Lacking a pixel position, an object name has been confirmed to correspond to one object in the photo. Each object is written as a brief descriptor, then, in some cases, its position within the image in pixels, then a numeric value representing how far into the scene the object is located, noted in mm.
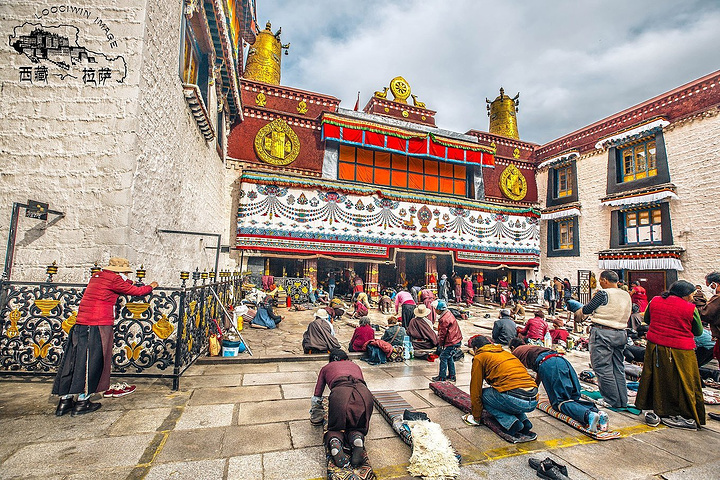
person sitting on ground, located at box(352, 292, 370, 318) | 12188
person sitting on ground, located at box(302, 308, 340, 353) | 6852
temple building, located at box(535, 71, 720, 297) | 14297
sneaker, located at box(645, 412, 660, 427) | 4188
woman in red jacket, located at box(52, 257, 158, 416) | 3848
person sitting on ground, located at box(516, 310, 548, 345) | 7875
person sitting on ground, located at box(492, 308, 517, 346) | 7801
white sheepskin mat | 2854
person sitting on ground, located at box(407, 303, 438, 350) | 7426
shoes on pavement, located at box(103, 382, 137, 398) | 4367
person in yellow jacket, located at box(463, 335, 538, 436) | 3613
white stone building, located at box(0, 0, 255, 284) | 5223
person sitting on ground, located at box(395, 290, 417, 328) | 9273
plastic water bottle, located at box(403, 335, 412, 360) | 7129
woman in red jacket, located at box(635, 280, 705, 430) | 4199
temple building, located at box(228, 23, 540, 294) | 15047
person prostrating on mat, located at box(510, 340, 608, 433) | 3951
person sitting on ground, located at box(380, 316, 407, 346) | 7125
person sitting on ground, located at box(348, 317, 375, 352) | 7191
